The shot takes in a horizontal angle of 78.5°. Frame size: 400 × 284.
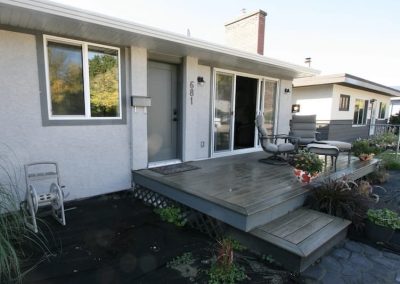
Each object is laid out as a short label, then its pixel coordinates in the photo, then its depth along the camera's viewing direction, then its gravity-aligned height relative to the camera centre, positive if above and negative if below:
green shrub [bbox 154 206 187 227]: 3.26 -1.43
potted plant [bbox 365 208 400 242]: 2.77 -1.26
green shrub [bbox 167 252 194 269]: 2.34 -1.47
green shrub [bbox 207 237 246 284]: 2.13 -1.42
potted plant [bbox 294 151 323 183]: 3.42 -0.76
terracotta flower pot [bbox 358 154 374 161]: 5.21 -0.91
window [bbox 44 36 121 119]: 3.45 +0.43
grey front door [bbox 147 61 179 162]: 4.61 -0.06
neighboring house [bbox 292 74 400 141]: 9.26 +0.51
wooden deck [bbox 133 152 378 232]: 2.62 -1.02
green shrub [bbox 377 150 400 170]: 6.32 -1.22
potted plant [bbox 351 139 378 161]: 5.24 -0.78
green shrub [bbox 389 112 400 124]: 14.62 -0.28
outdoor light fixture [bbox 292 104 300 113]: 8.77 +0.16
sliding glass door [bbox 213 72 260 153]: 5.62 -0.03
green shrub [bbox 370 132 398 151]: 6.12 -0.74
